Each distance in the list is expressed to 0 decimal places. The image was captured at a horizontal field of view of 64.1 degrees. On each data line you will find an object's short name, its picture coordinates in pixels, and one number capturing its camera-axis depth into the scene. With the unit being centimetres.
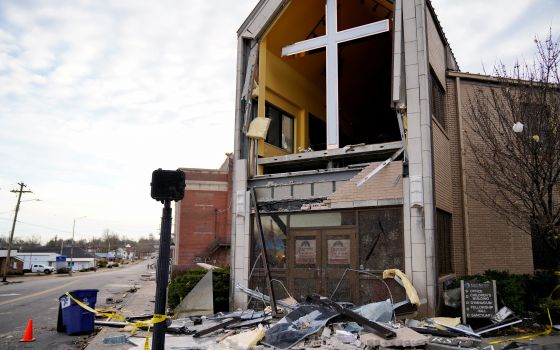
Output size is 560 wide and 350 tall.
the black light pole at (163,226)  467
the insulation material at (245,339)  895
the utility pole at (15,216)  4899
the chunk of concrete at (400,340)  854
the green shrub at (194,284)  1512
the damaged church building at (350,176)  1212
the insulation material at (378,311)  1062
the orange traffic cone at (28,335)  1167
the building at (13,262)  6269
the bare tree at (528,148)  1184
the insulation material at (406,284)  1092
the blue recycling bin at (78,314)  1263
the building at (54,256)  9675
